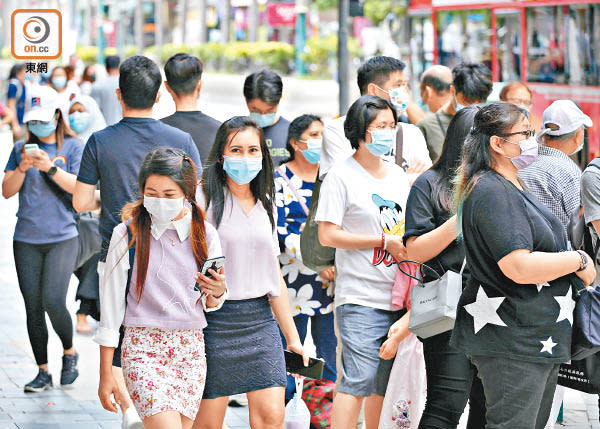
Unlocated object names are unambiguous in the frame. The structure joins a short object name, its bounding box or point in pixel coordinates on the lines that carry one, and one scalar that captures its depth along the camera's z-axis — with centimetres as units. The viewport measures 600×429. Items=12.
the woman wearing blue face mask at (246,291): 982
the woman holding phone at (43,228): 1462
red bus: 3064
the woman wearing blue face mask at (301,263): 1306
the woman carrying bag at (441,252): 1005
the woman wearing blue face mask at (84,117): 1755
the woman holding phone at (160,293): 919
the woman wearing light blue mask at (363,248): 1091
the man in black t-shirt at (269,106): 1469
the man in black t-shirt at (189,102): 1348
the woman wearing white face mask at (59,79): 3312
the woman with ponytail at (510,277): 873
